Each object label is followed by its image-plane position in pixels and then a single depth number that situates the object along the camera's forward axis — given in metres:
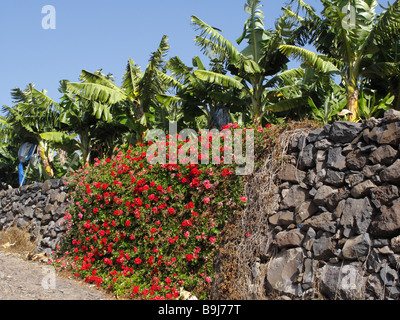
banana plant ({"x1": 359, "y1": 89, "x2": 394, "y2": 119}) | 6.98
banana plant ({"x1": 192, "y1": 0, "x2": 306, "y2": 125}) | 11.45
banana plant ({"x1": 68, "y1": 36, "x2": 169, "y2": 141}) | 12.49
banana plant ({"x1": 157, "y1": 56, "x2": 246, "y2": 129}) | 12.27
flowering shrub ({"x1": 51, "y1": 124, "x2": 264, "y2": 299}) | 5.97
